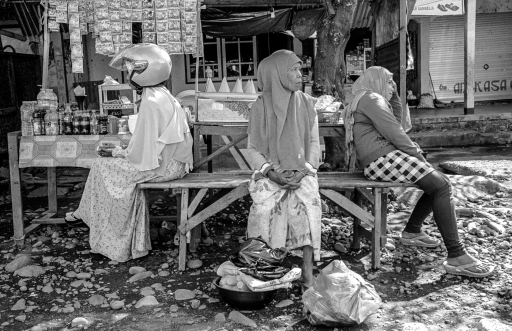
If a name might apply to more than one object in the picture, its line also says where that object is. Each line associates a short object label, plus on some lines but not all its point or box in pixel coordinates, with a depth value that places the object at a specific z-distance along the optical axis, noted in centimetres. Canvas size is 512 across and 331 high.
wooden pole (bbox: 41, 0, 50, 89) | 579
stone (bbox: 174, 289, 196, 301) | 390
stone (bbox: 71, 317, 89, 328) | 348
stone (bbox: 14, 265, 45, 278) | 441
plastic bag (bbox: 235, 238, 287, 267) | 364
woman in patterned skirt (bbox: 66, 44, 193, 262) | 446
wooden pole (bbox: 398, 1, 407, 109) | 548
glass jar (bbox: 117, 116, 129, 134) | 521
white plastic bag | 329
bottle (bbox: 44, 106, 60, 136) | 512
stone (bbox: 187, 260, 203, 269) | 455
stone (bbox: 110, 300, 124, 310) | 376
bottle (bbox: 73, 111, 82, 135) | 515
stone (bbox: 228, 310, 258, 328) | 344
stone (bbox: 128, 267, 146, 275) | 443
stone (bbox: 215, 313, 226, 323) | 351
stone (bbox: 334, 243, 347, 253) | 486
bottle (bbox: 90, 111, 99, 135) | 518
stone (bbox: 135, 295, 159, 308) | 380
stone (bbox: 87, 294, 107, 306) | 386
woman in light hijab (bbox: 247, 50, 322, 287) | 400
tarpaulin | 1013
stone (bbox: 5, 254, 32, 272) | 453
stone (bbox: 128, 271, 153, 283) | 428
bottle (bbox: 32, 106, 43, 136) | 510
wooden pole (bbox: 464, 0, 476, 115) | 1210
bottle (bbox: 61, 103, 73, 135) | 517
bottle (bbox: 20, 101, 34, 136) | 510
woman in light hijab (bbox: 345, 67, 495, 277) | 421
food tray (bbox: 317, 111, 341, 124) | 531
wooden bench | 434
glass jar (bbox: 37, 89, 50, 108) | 533
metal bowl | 355
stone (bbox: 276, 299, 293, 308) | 373
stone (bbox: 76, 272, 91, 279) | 434
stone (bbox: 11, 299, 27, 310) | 379
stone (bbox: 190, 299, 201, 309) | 375
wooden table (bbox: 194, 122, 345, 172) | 523
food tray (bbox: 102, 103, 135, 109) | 567
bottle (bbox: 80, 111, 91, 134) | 516
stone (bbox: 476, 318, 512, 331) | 327
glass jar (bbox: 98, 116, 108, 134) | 523
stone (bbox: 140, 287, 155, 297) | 399
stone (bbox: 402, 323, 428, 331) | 335
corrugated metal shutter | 1541
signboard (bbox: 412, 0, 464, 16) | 1227
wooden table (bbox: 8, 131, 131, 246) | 505
